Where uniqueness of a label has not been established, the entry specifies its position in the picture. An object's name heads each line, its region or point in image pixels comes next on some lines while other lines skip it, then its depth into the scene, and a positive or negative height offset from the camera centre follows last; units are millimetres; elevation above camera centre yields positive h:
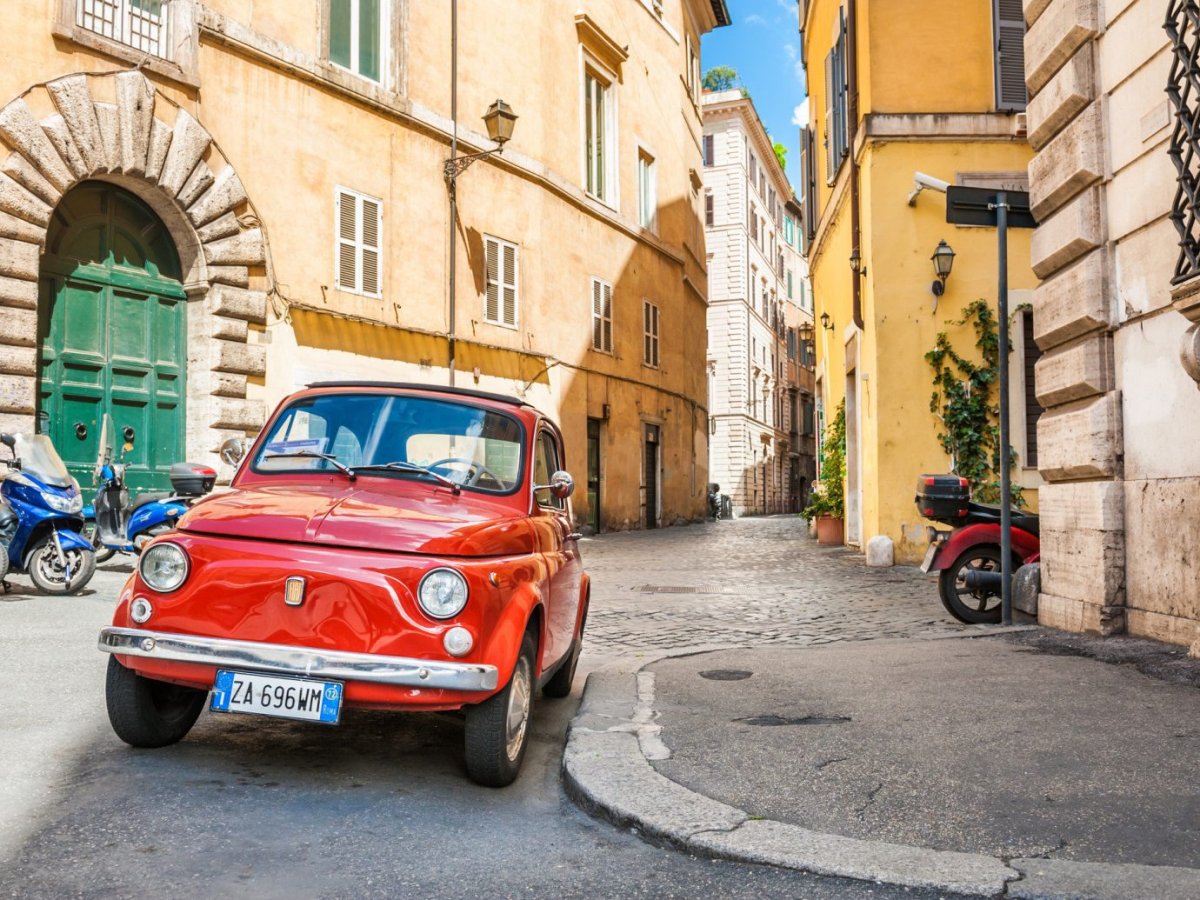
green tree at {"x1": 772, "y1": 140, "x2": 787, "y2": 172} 56938 +16699
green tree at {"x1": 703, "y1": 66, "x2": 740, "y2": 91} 53062 +18900
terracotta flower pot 18906 -632
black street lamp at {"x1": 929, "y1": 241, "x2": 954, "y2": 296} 13492 +2626
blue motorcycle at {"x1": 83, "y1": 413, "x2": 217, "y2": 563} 10594 -185
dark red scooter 8484 -418
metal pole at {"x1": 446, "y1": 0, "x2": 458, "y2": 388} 18453 +5654
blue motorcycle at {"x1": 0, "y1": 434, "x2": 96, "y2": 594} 9391 -242
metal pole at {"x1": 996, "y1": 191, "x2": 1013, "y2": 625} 7988 +147
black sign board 8094 +1978
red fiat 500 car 3898 -428
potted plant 18391 -36
